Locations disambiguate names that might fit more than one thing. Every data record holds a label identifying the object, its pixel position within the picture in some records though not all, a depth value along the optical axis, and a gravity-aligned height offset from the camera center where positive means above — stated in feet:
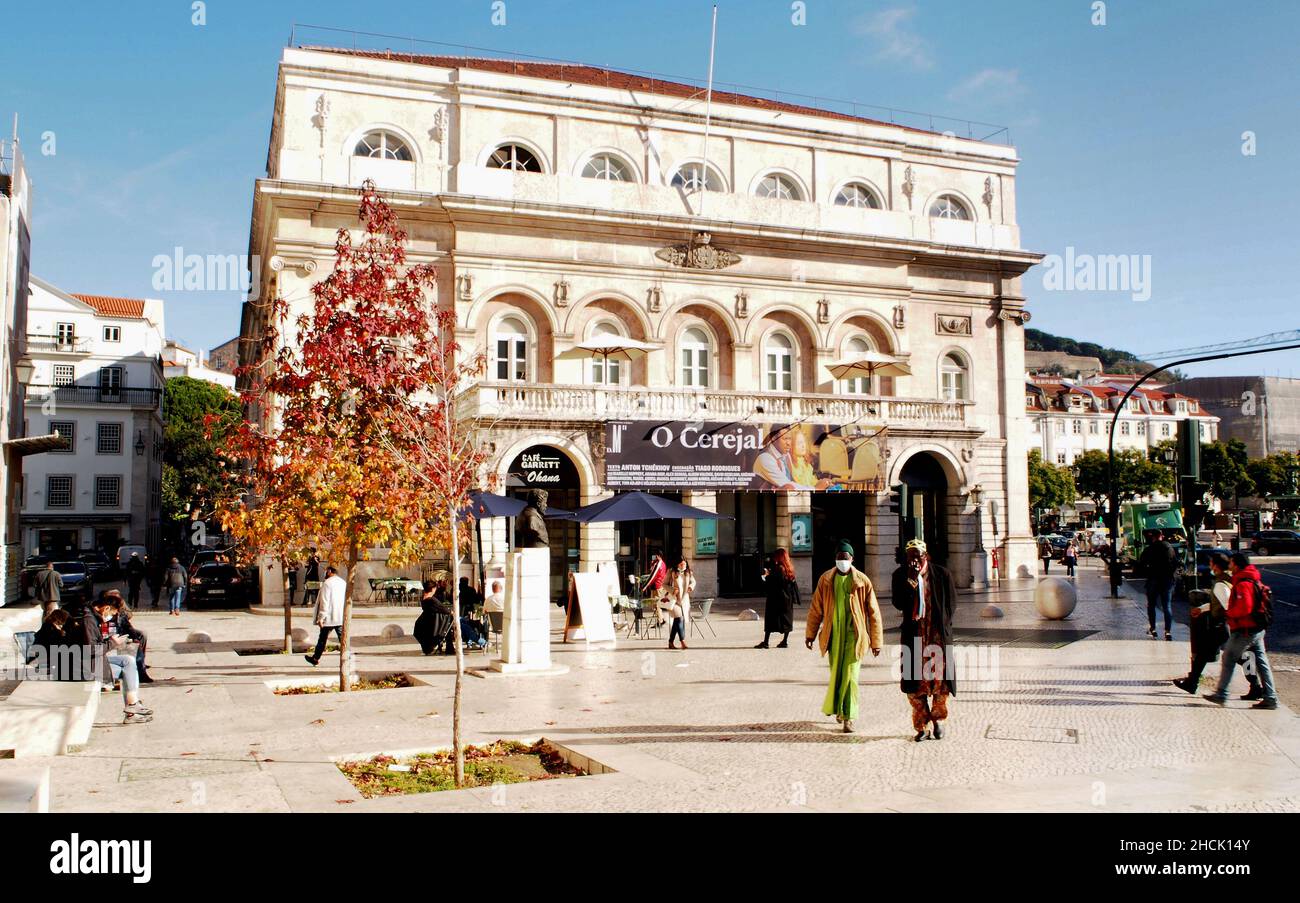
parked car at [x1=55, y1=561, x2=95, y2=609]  112.10 -5.43
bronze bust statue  53.26 -0.08
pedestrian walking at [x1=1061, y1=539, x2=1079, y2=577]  133.04 -4.52
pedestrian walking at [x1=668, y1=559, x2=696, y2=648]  59.16 -4.05
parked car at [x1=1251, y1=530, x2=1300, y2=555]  196.65 -3.88
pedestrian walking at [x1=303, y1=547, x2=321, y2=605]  87.70 -4.32
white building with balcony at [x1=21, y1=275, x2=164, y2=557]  185.16 +18.58
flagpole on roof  105.50 +36.60
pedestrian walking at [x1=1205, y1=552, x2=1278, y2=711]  37.83 -3.70
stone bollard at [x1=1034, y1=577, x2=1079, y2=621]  73.15 -5.28
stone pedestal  48.11 -4.19
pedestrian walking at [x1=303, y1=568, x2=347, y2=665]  51.31 -3.82
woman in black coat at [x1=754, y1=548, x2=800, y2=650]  58.70 -4.38
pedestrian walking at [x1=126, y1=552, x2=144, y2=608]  96.17 -4.61
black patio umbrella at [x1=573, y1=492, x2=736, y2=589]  67.15 +1.08
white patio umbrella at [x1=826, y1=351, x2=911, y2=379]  105.29 +16.26
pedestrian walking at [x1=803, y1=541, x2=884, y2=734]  33.47 -3.32
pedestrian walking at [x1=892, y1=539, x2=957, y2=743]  32.09 -3.51
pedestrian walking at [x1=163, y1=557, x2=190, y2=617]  85.30 -4.36
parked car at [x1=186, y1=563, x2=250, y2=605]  95.76 -5.18
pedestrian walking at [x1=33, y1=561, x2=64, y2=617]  72.84 -3.90
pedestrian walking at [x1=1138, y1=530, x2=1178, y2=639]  59.06 -2.90
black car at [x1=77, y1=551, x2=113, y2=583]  145.89 -5.01
